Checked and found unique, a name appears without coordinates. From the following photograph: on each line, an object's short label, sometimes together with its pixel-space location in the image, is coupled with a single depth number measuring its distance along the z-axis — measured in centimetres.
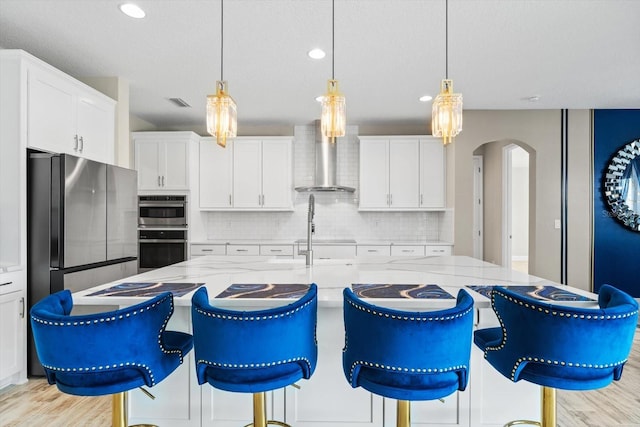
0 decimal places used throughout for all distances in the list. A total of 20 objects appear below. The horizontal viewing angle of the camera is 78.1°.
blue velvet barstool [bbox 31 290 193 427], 133
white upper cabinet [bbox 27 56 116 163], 288
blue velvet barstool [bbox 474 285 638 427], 131
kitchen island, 194
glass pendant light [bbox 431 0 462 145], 220
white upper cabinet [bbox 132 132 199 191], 526
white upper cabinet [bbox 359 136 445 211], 537
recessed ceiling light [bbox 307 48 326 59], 318
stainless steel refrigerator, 285
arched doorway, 606
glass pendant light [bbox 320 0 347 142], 220
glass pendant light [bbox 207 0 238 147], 218
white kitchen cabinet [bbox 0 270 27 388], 264
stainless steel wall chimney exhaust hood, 541
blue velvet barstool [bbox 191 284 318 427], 136
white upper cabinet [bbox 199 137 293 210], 548
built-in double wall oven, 511
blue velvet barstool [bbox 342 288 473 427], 133
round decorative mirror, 488
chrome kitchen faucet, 260
